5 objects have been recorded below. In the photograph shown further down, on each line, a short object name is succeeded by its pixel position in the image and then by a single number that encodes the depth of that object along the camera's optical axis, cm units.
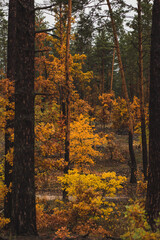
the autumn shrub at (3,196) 1397
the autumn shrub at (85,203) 1415
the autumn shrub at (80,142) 3006
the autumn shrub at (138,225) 660
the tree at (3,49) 6324
